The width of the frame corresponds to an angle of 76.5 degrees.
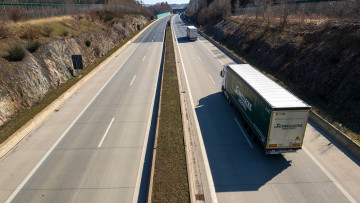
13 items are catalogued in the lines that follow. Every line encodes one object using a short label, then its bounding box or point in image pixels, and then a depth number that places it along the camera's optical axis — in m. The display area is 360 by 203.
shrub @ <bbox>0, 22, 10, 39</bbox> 22.85
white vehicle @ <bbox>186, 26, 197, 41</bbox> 54.97
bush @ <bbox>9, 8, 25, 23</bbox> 28.89
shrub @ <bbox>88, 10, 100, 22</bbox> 51.50
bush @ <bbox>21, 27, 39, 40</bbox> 25.73
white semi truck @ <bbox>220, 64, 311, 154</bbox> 11.61
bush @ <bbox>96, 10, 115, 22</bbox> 57.41
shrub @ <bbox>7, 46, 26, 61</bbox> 20.78
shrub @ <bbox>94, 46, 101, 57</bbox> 39.63
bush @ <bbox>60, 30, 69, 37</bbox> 32.72
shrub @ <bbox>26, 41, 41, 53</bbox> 23.93
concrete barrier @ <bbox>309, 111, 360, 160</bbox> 13.18
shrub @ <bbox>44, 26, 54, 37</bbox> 29.46
